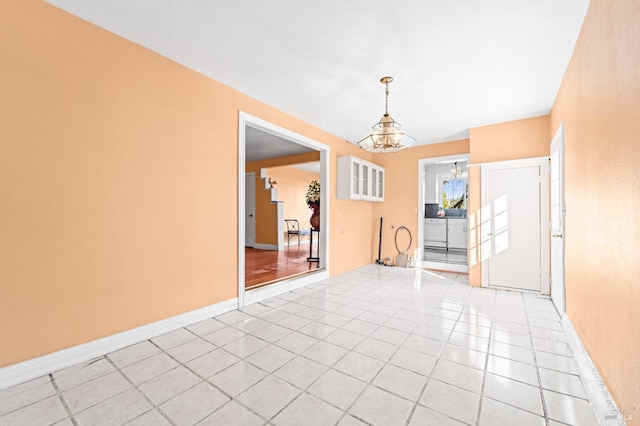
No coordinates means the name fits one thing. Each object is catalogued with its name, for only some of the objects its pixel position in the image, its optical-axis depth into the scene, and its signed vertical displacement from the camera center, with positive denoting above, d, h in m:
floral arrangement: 5.92 +0.45
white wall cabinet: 5.14 +0.75
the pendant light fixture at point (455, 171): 7.34 +1.26
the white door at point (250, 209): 8.34 +0.19
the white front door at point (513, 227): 4.11 -0.15
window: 9.17 +0.90
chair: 8.78 -0.50
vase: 5.87 -0.05
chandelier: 2.93 +0.88
